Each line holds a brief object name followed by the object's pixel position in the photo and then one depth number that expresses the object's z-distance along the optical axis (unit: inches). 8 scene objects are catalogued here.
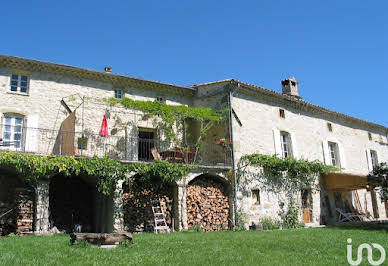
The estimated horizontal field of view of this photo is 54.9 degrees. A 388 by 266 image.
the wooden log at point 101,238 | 299.9
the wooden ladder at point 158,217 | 483.2
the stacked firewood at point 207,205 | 534.0
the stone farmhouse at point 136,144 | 496.1
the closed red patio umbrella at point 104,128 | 516.9
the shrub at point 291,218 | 605.8
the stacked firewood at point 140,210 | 497.4
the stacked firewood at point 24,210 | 436.5
